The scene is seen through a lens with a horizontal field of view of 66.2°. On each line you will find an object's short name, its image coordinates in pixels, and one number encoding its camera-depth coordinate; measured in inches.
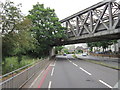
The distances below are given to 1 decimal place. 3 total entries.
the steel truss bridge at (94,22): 684.5
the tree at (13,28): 371.1
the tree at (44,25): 910.4
